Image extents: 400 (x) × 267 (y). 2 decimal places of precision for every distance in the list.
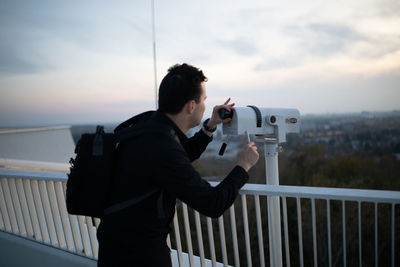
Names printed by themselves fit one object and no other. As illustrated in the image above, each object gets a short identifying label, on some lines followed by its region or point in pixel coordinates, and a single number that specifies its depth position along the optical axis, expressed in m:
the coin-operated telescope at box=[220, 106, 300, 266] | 1.36
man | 0.93
